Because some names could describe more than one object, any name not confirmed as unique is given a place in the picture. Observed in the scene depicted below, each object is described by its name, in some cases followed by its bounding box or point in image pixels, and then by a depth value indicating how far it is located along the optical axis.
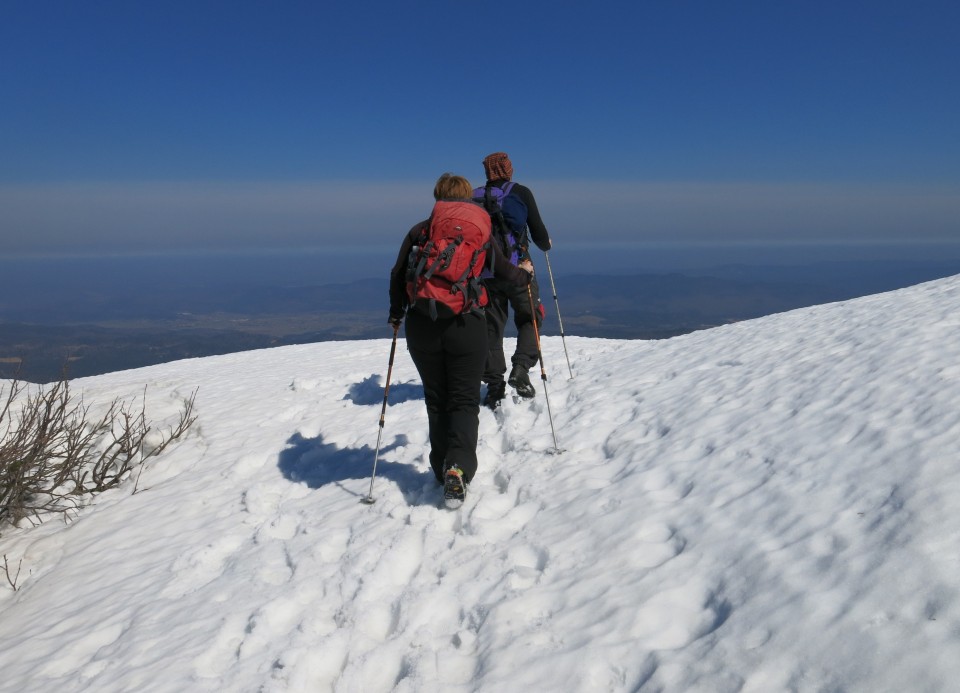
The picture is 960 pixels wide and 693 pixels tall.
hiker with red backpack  4.91
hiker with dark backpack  7.21
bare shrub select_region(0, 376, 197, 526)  6.62
